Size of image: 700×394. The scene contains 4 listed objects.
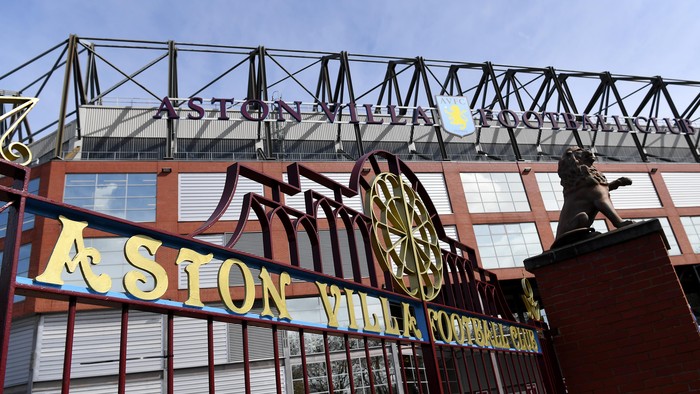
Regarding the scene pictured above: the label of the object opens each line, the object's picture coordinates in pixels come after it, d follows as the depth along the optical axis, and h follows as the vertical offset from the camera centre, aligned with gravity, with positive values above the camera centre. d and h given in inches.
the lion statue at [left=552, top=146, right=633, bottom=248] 231.6 +84.0
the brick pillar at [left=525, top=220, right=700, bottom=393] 191.3 +26.3
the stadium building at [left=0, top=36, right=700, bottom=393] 749.3 +451.2
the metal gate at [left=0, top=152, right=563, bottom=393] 76.7 +33.6
